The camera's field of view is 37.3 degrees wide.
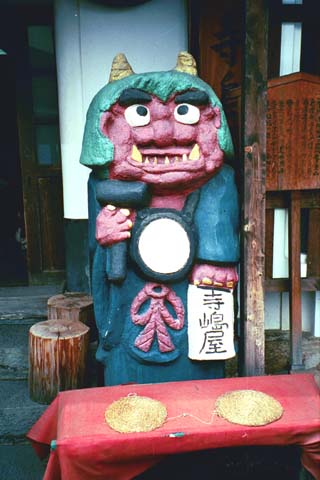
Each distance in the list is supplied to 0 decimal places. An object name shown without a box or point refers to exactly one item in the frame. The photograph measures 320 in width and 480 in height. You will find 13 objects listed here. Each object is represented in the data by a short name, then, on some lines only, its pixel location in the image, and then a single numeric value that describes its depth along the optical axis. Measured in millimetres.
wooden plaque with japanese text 3482
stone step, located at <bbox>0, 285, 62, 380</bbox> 3855
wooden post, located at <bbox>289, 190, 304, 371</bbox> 3811
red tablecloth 2199
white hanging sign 2875
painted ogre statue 2760
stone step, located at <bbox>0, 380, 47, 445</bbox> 3309
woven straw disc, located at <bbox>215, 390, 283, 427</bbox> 2328
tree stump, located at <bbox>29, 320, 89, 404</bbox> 3340
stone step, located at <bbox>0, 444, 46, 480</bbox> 2963
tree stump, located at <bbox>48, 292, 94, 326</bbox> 3906
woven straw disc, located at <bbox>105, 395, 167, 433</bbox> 2271
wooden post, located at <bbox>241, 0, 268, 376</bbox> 2664
